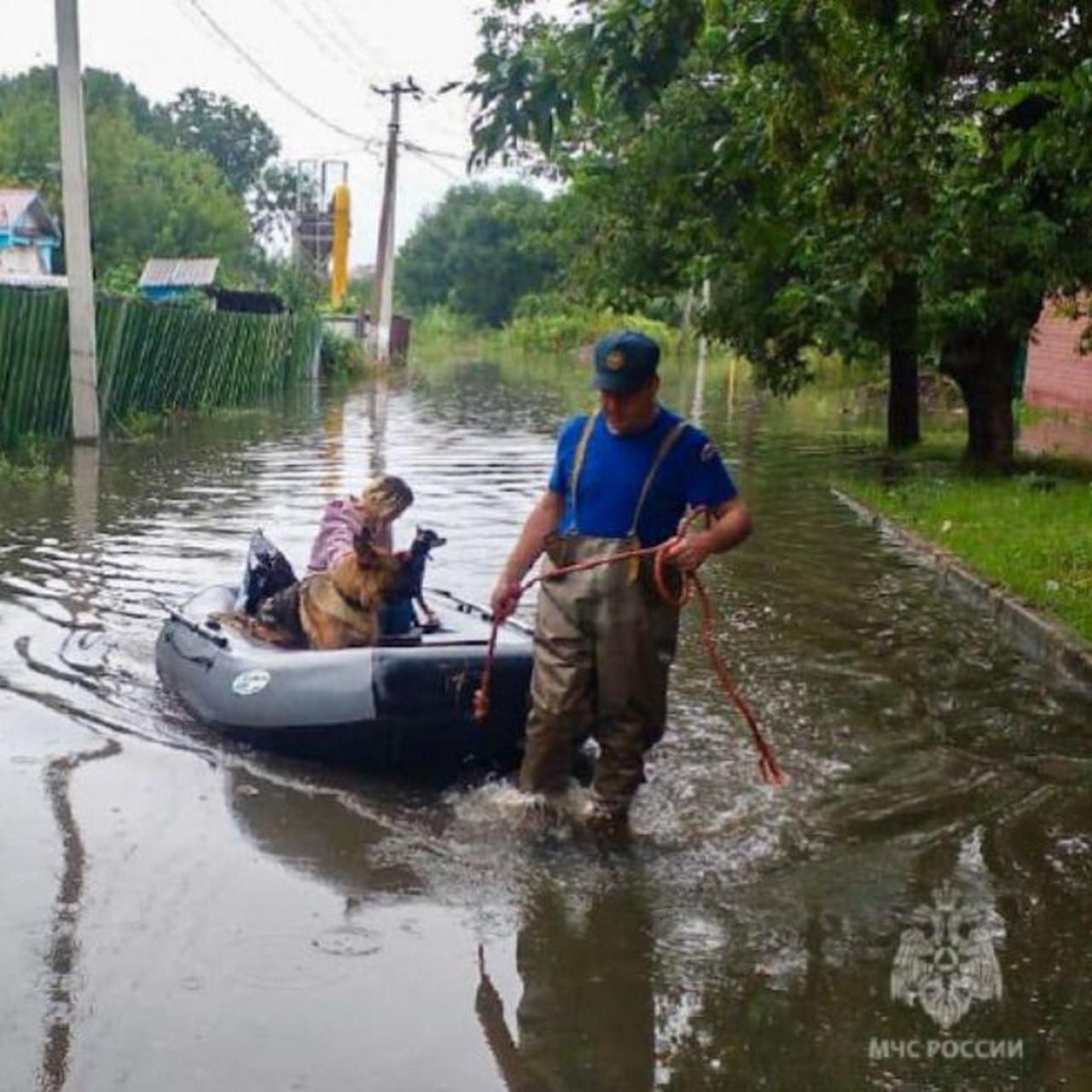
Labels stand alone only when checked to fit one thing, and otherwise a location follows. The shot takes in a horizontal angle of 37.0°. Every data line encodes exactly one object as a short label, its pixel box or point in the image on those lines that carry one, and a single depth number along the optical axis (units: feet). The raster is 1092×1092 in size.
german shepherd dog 23.41
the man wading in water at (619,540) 18.88
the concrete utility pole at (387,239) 147.23
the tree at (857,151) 25.50
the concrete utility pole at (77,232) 60.80
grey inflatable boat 21.70
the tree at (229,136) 297.12
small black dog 23.62
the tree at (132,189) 180.04
